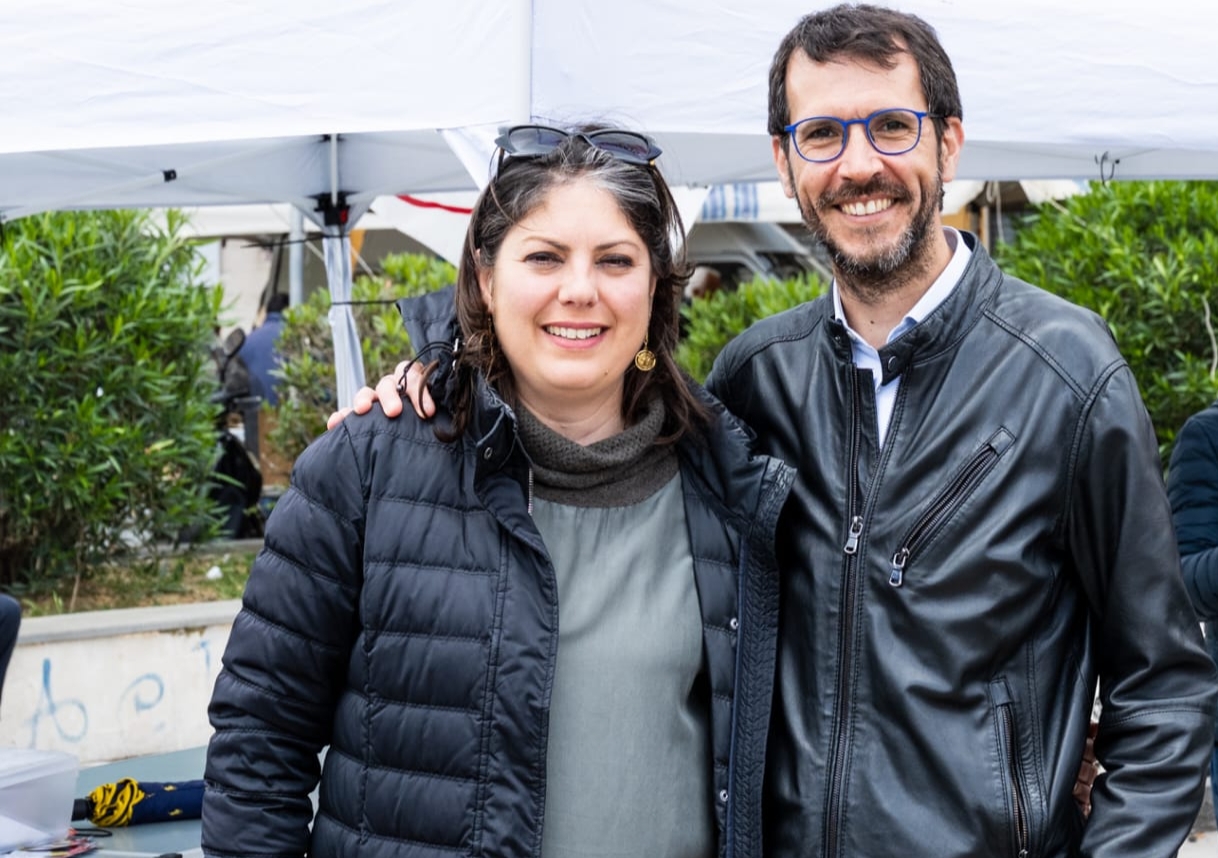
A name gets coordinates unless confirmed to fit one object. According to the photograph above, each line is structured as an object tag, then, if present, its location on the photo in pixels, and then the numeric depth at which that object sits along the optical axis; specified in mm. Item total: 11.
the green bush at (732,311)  8250
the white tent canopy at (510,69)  2770
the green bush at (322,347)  7859
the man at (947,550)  1946
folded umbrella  3273
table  3049
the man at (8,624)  4105
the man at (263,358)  9594
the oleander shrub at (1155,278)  6043
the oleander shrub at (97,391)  6125
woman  1884
